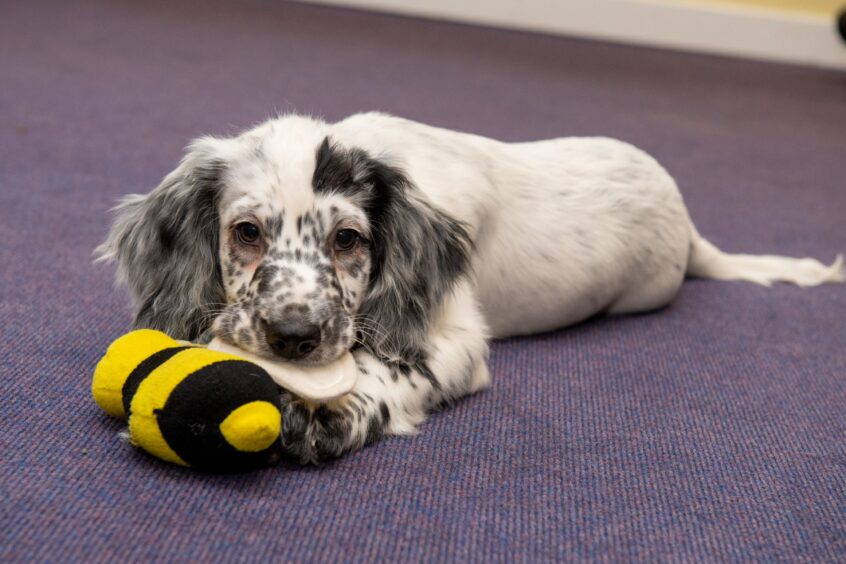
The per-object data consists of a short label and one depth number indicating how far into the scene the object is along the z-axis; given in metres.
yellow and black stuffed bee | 0.96
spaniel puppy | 1.01
